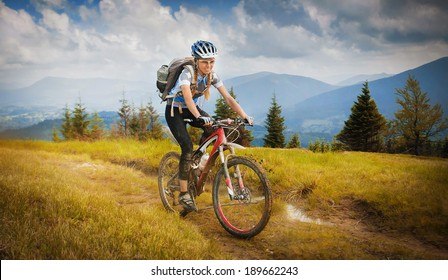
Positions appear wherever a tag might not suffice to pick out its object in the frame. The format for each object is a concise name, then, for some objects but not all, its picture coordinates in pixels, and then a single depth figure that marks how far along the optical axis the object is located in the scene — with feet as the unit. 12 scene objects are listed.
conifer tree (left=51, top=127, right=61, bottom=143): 191.01
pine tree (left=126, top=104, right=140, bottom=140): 220.64
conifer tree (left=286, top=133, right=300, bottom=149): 172.91
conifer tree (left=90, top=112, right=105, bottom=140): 190.65
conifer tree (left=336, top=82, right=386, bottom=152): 147.13
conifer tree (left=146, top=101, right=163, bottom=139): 214.46
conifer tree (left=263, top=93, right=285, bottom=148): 162.61
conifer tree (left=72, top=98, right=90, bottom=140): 174.60
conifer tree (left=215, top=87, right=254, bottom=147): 140.10
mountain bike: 14.30
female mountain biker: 15.35
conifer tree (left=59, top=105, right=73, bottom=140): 195.31
